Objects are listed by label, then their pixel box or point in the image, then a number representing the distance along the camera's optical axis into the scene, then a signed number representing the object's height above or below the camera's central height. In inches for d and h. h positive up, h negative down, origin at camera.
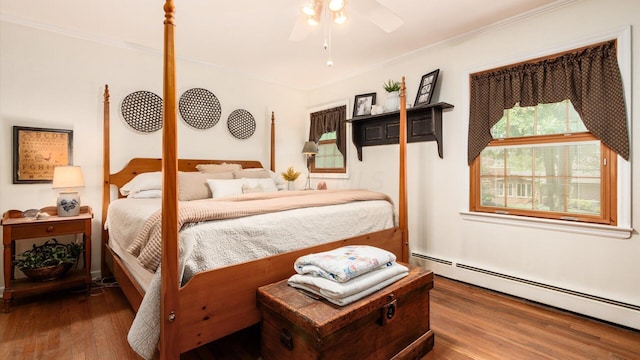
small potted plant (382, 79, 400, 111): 135.4 +36.3
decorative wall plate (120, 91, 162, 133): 126.7 +29.4
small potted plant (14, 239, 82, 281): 98.0 -26.0
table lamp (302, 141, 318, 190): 167.2 +17.2
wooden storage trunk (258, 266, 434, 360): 53.9 -28.1
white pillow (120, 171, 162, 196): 117.9 -1.0
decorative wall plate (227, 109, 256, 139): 158.1 +29.5
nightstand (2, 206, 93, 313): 92.0 -17.1
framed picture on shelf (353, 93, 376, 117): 151.3 +37.8
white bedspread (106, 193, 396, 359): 57.7 -13.2
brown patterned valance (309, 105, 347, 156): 166.7 +31.4
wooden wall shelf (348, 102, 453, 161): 124.4 +23.7
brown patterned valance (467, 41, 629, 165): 85.7 +27.6
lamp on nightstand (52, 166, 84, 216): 102.3 -1.3
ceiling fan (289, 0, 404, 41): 73.4 +41.7
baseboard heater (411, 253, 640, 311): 85.4 -34.2
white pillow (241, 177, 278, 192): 125.1 -1.3
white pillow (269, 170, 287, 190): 146.6 -0.6
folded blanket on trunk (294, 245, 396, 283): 61.1 -17.6
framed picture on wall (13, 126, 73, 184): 105.5 +10.2
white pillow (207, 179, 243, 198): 114.4 -2.6
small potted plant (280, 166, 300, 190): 163.2 +2.5
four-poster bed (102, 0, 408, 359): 54.9 -21.2
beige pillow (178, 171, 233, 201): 114.0 -2.2
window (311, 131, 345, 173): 175.0 +13.3
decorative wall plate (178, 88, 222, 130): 142.6 +34.2
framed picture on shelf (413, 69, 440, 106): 124.6 +37.6
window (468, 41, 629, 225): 87.7 +13.3
